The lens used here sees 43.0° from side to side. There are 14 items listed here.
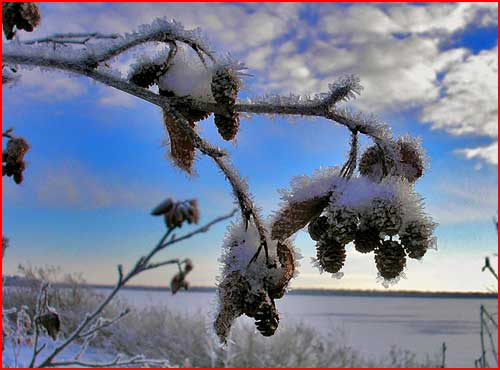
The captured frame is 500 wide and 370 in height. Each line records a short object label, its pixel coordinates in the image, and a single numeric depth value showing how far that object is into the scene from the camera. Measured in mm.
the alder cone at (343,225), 262
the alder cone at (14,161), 636
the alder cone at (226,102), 281
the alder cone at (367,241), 263
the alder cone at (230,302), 276
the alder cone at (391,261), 262
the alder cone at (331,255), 264
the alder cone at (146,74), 318
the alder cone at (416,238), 259
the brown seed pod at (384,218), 261
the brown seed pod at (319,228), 269
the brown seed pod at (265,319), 274
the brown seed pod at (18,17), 484
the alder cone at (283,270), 282
